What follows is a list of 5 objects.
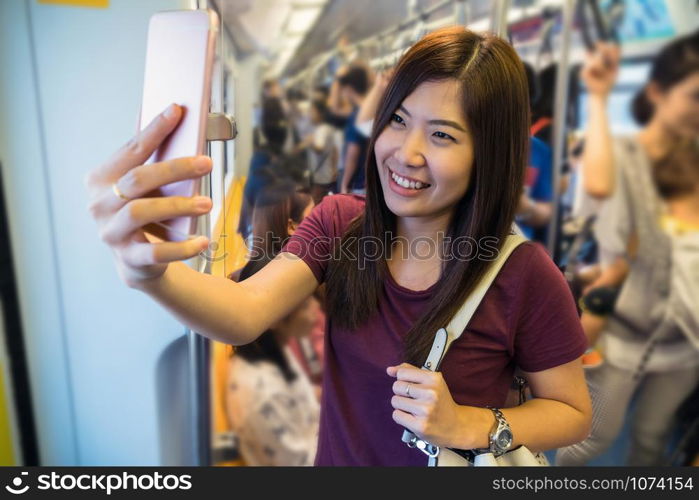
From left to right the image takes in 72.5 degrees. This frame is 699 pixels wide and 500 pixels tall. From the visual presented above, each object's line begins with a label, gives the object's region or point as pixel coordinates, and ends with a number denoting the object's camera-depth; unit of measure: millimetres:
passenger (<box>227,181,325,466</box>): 1228
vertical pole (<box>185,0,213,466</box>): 965
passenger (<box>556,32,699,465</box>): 1180
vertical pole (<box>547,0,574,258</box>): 1123
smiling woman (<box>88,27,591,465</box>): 546
